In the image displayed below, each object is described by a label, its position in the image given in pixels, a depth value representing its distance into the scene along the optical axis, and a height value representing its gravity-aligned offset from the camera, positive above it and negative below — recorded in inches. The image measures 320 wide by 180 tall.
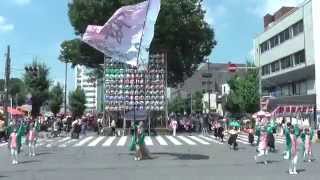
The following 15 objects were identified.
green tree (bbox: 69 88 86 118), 3412.0 +147.3
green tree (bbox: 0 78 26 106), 3161.7 +220.3
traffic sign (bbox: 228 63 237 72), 1425.4 +168.1
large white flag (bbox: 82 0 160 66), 697.0 +141.5
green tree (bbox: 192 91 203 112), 3674.5 +134.8
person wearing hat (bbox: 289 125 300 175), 526.7 -44.0
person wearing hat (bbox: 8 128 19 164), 655.9 -40.7
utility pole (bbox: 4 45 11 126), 1377.0 +144.3
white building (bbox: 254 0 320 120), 1723.7 +295.7
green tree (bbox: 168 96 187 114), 4102.7 +122.4
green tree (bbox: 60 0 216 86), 1557.6 +320.7
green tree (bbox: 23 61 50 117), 2033.3 +163.6
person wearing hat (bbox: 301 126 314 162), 639.8 -42.0
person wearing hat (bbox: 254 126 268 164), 628.1 -45.7
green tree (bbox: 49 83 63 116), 2616.7 +114.0
